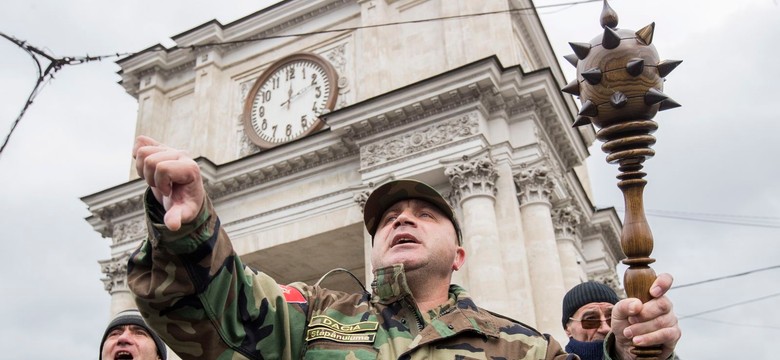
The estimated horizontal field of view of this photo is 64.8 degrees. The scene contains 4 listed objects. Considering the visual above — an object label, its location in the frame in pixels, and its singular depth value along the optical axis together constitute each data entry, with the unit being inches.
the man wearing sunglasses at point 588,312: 149.9
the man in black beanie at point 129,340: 135.0
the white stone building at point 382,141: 446.9
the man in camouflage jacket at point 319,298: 63.0
